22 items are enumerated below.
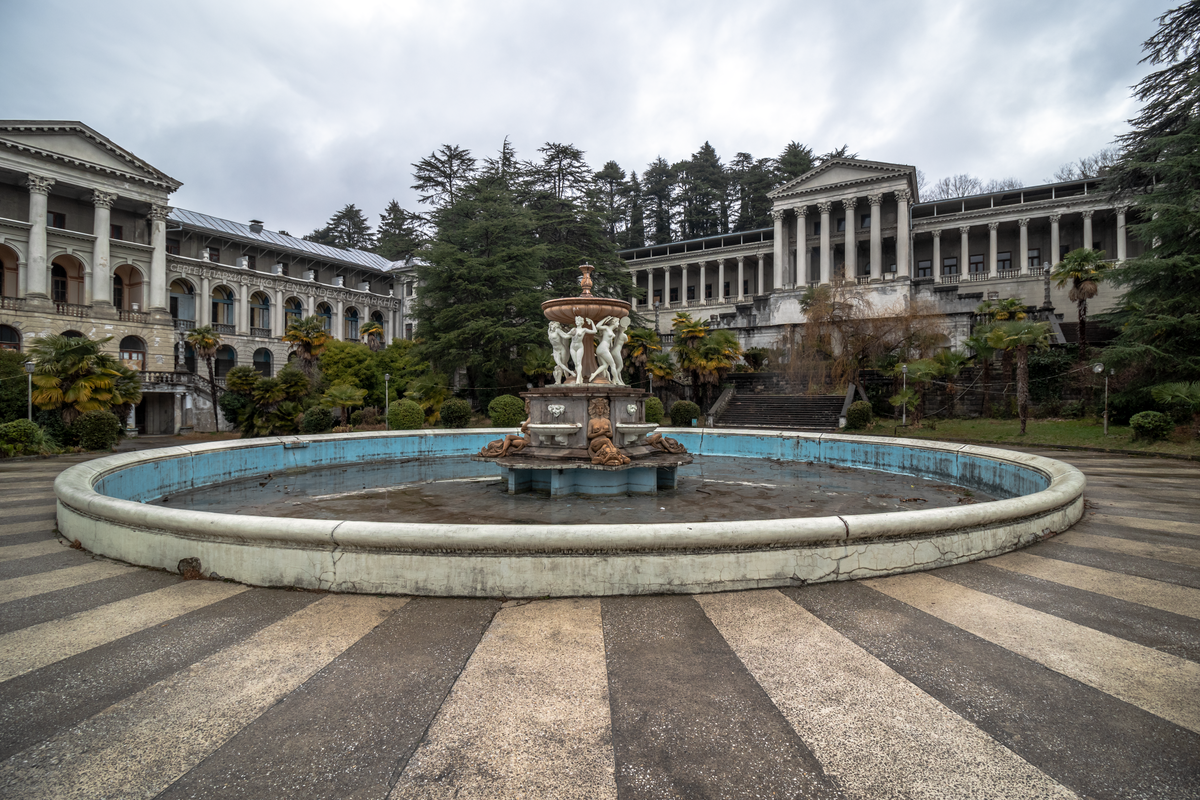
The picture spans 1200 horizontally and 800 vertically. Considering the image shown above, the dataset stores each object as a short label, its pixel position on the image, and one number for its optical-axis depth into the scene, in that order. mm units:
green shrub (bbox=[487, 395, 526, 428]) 26234
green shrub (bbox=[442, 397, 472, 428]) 27594
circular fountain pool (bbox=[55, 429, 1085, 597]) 5055
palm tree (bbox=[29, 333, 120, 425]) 19531
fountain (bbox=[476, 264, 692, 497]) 11594
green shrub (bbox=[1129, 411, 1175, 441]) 17438
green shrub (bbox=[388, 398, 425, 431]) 26156
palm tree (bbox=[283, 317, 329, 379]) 33531
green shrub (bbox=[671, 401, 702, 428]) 29047
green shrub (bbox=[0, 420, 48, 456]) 16500
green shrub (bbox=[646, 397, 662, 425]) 27547
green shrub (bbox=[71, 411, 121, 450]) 18516
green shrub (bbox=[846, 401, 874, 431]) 25875
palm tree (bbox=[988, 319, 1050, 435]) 23328
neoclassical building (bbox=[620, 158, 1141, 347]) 50531
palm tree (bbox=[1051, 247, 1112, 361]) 28688
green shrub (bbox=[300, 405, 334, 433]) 24688
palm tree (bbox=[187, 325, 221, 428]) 35625
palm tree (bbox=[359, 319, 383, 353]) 44719
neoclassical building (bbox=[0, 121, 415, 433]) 38812
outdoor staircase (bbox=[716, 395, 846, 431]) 28656
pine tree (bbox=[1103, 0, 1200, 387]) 21438
